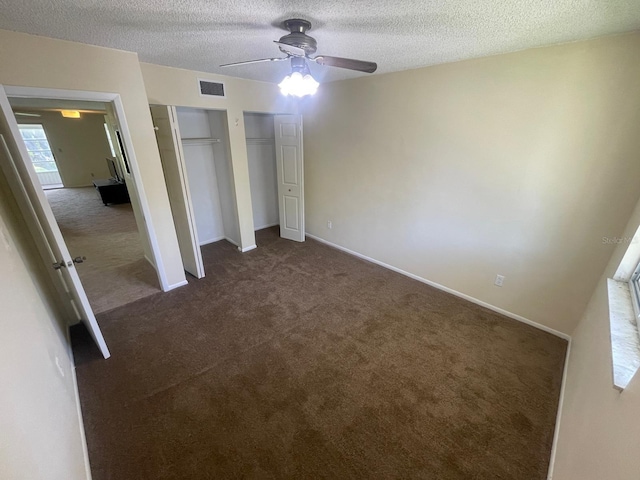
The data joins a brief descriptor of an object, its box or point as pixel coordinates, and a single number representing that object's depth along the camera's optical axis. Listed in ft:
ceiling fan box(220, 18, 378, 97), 5.53
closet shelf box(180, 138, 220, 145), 12.30
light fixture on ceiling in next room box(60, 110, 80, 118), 24.94
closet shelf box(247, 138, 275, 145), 14.79
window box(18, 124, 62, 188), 27.07
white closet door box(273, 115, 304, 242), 13.28
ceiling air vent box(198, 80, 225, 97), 10.43
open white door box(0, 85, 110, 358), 5.67
